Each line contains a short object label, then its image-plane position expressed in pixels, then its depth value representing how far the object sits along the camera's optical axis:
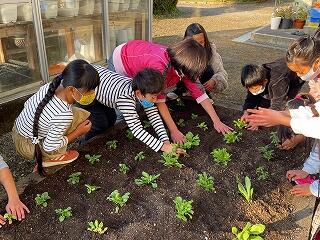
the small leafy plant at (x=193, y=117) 3.38
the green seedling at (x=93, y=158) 2.59
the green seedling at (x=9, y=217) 1.99
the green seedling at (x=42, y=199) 2.13
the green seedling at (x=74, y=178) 2.36
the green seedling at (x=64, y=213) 2.04
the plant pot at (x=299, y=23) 8.23
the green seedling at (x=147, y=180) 2.32
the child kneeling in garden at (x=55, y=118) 2.20
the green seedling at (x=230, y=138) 2.89
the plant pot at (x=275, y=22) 8.13
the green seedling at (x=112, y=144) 2.80
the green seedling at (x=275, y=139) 2.92
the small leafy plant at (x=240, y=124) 3.15
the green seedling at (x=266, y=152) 2.69
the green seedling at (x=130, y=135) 2.98
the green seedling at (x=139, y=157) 2.63
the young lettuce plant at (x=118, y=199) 2.12
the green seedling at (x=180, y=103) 3.69
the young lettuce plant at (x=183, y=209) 2.01
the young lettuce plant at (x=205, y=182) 2.30
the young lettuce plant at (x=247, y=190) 2.20
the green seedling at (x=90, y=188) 2.24
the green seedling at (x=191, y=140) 2.83
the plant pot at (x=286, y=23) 8.27
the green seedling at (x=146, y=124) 3.17
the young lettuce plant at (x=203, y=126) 3.15
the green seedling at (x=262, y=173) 2.46
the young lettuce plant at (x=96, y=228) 1.93
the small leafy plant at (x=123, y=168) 2.49
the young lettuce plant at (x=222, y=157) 2.60
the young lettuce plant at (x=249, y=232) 1.84
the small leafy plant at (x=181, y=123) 3.22
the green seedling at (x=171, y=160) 2.51
